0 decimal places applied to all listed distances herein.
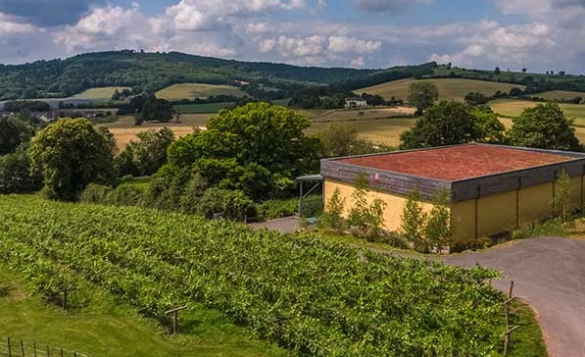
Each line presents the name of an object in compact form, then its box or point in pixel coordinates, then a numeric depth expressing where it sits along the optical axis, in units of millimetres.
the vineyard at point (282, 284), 14547
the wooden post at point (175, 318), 16062
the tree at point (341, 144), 48125
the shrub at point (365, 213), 27219
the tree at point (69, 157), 46562
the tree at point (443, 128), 47062
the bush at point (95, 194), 43844
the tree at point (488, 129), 48500
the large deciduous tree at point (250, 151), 39469
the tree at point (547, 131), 43469
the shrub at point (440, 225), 24438
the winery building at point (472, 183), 25719
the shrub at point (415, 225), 25094
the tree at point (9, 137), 72000
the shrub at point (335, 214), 29092
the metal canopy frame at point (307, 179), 33319
